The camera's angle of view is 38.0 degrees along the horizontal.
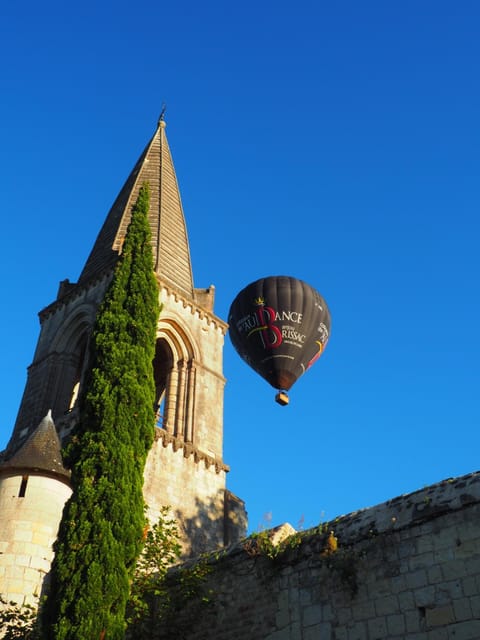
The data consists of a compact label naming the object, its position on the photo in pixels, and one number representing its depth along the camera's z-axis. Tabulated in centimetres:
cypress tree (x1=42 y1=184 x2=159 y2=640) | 837
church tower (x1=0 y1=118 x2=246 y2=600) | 1691
